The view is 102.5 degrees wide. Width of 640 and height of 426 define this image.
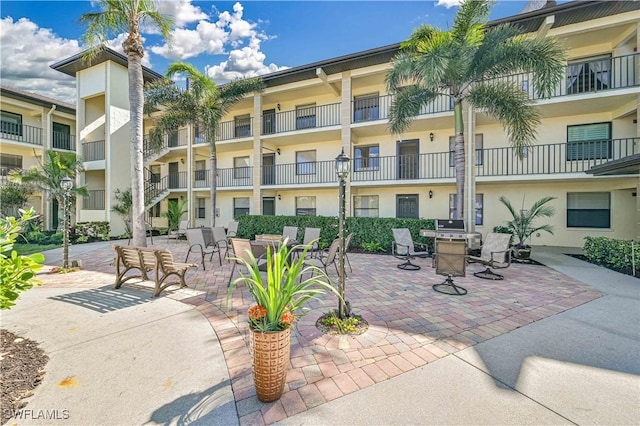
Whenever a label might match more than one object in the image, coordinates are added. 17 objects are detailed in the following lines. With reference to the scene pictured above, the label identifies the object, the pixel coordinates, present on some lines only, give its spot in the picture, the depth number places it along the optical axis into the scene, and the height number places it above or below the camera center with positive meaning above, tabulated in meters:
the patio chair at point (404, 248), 7.66 -1.15
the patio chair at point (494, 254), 6.55 -1.13
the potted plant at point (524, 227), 8.59 -0.54
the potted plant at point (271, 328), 2.30 -1.08
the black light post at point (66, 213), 7.42 -0.07
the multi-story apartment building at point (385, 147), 9.98 +3.49
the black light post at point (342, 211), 3.89 +0.00
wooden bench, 5.27 -1.12
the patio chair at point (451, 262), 5.35 -1.07
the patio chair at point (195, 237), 8.10 -0.82
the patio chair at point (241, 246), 5.83 -0.81
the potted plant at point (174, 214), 15.29 -0.17
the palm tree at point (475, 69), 7.74 +4.64
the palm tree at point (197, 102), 12.88 +5.74
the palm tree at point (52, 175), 11.95 +1.71
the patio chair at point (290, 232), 9.49 -0.77
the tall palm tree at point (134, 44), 7.85 +5.14
